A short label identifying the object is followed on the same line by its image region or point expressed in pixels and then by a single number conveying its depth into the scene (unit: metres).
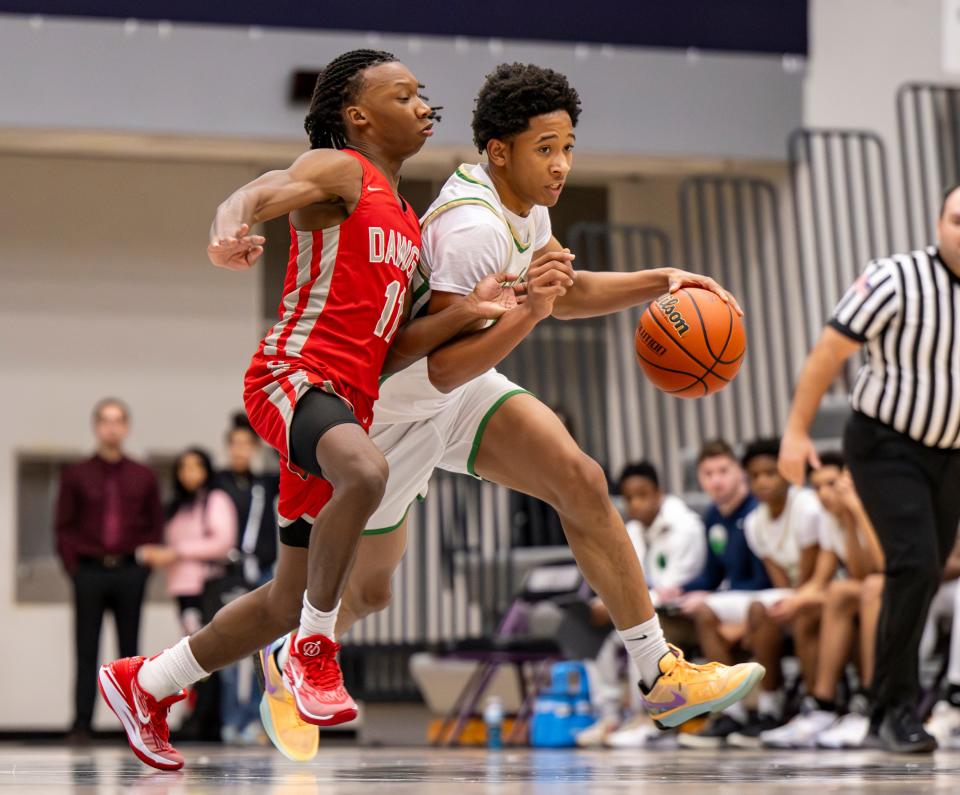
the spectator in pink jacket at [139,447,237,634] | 16.36
